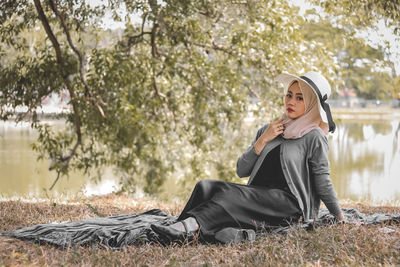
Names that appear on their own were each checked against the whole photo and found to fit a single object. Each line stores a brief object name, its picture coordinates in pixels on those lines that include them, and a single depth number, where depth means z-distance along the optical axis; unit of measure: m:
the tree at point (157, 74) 6.98
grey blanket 3.12
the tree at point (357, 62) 7.68
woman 3.26
